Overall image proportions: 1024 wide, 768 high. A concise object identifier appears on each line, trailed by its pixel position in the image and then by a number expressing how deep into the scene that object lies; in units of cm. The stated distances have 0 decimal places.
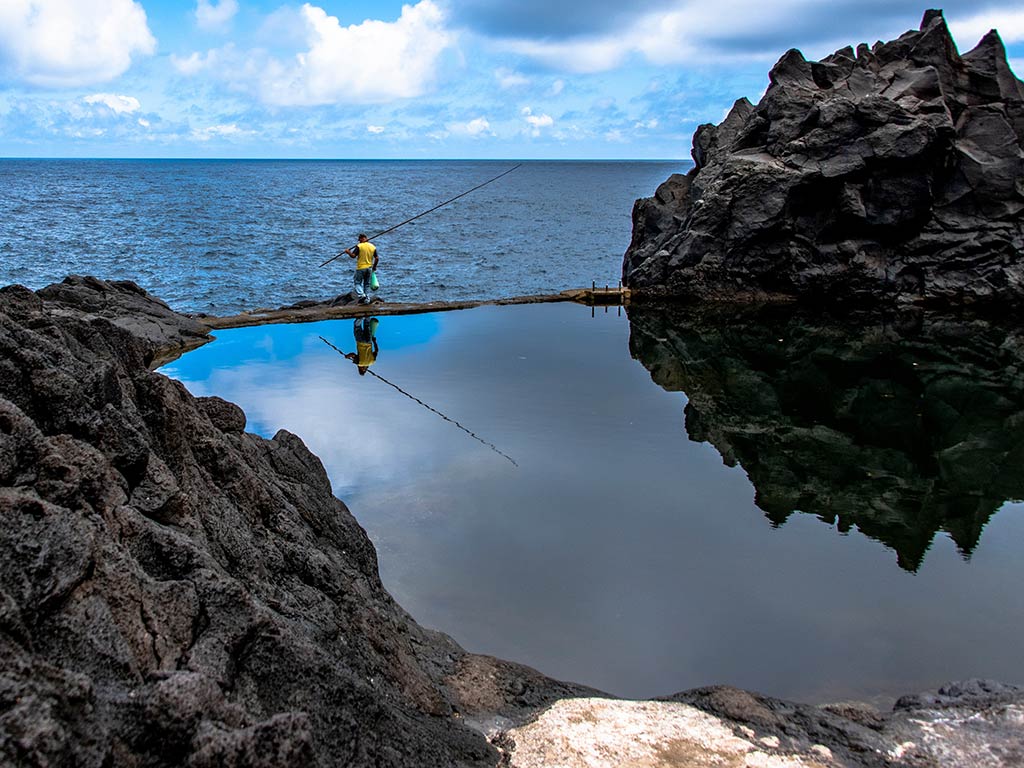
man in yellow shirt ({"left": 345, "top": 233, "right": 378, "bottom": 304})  3784
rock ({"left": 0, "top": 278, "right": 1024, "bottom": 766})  541
